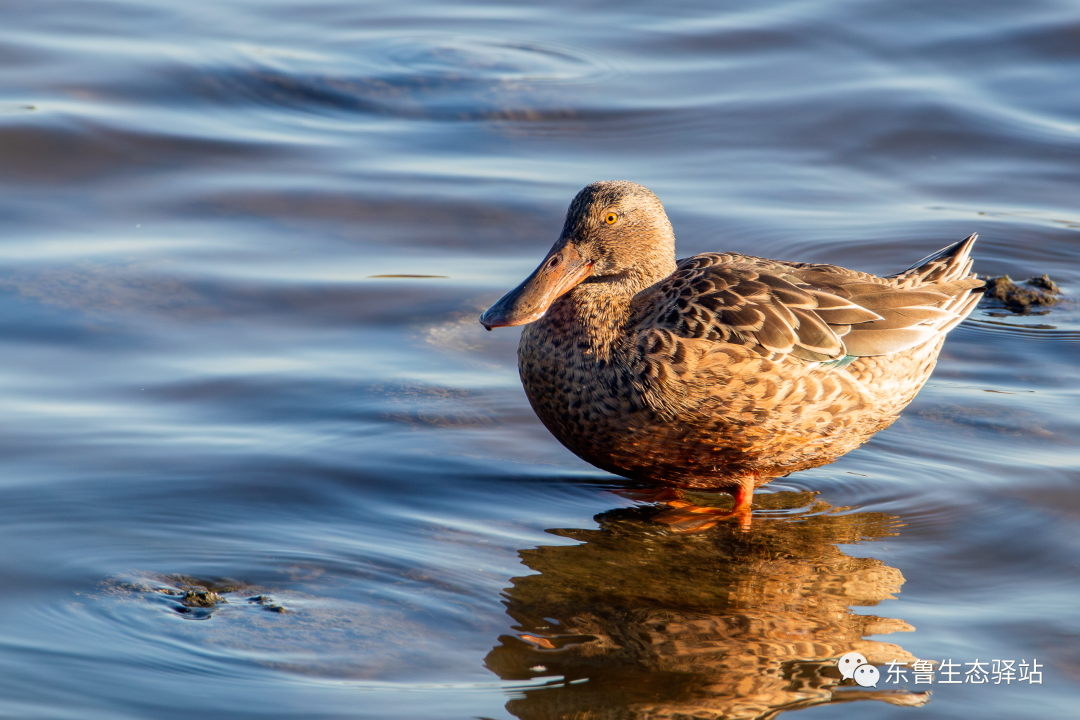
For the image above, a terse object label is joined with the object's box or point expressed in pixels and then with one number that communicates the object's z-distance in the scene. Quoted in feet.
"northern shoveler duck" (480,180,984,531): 30.53
